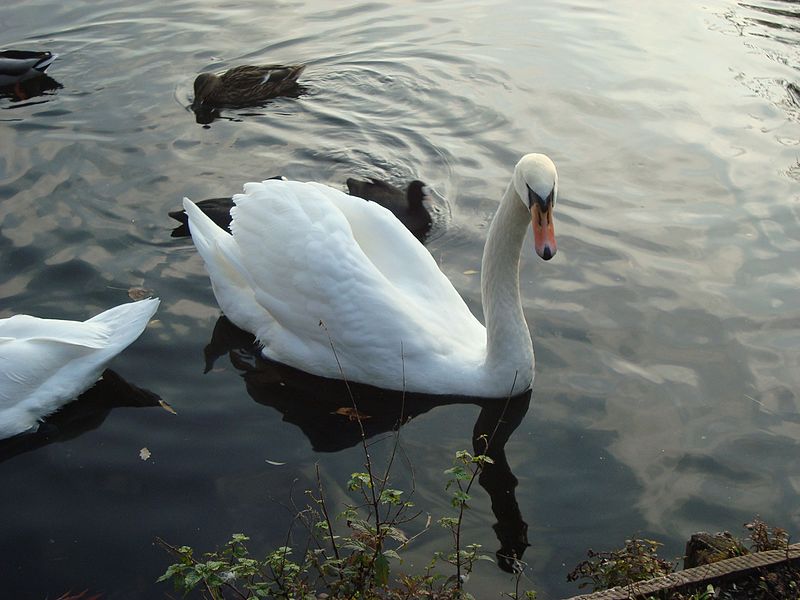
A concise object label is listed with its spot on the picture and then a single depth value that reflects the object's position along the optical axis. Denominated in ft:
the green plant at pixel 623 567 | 14.37
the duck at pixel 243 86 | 32.91
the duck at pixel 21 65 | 34.14
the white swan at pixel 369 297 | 19.47
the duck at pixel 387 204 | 25.55
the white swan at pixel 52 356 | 18.47
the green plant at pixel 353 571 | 12.59
